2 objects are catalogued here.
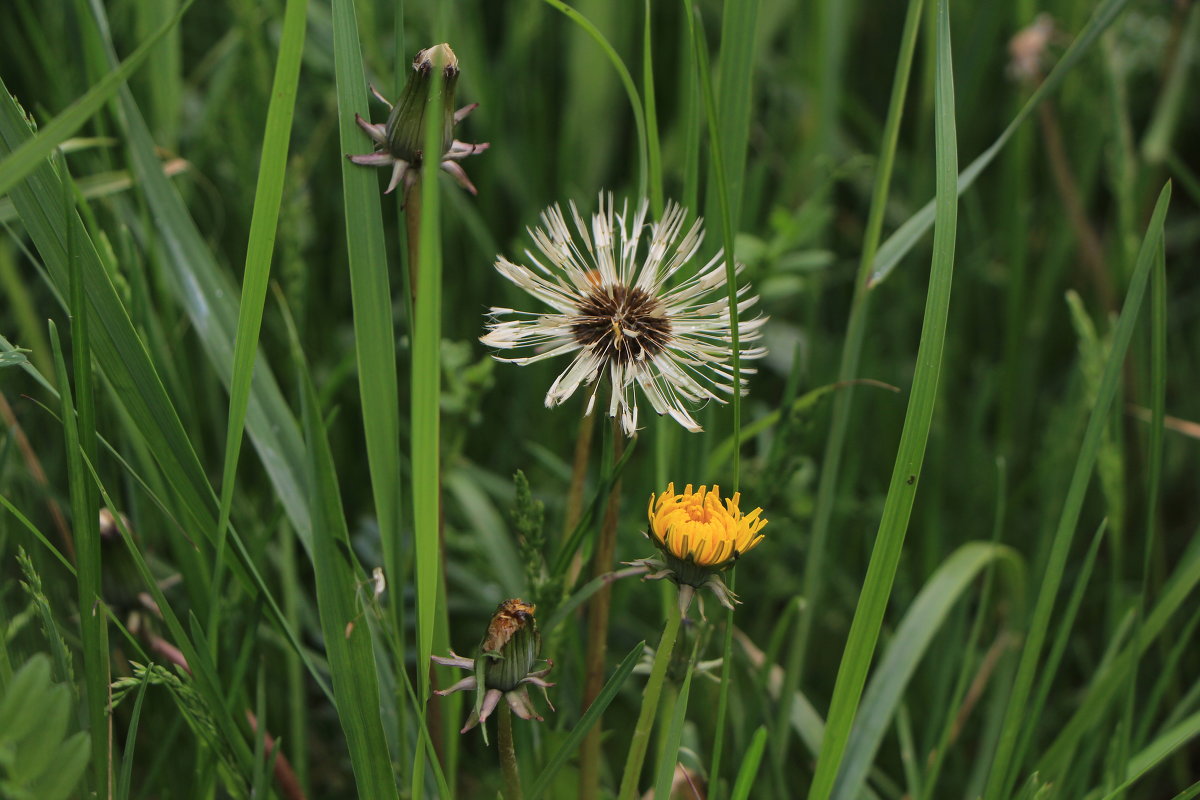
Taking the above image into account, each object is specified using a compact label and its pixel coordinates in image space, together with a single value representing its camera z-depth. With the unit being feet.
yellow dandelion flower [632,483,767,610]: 2.07
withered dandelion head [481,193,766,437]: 2.15
